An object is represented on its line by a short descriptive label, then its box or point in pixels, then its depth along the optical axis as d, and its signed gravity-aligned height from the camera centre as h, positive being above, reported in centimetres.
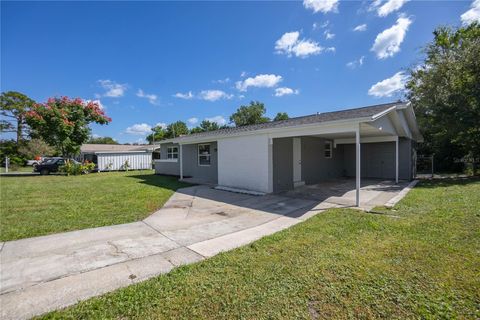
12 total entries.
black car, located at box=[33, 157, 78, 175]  1903 -46
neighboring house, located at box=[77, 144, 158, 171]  2259 +31
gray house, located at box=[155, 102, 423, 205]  816 +26
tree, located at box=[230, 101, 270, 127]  4559 +937
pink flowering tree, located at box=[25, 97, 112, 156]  1766 +337
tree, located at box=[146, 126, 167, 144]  4774 +581
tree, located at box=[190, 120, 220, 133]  4922 +744
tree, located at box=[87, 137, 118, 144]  6938 +633
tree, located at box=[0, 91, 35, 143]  3073 +763
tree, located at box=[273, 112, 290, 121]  4728 +930
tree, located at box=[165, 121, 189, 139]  4669 +657
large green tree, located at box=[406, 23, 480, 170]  1225 +394
